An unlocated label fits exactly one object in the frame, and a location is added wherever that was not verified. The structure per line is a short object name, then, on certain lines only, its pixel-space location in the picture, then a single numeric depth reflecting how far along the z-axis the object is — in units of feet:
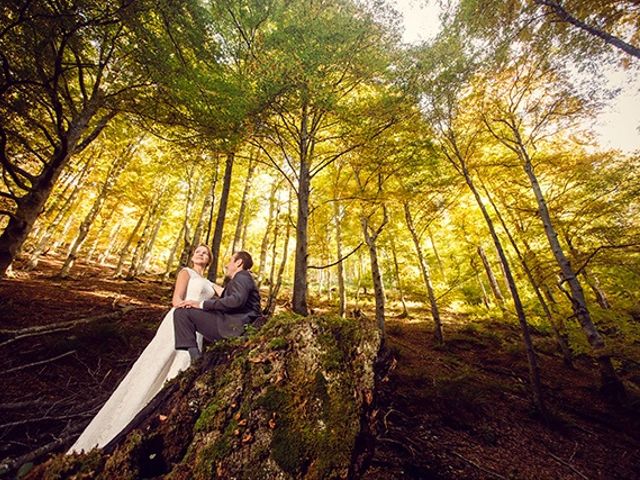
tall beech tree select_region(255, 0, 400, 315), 16.97
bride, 7.68
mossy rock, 4.87
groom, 8.76
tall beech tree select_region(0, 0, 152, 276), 10.89
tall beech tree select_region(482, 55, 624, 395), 23.22
